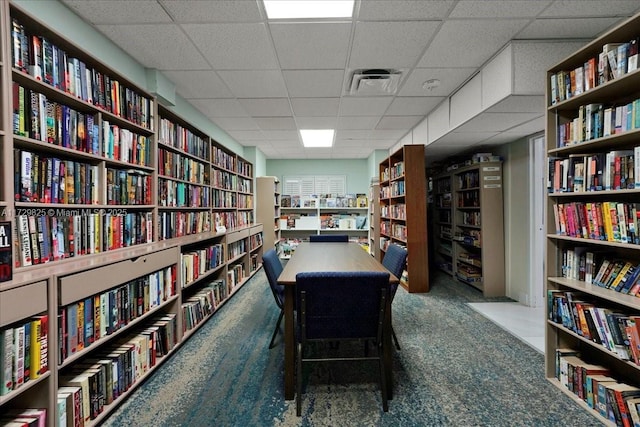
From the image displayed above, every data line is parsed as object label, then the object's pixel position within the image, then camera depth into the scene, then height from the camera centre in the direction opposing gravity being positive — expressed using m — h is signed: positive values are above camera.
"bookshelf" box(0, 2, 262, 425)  1.32 -0.10
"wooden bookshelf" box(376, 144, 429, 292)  4.21 -0.15
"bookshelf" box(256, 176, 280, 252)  6.26 +0.10
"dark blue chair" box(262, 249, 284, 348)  2.41 -0.59
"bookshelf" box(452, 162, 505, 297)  4.08 -0.27
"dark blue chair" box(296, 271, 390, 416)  1.69 -0.61
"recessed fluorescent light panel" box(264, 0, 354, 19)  1.96 +1.41
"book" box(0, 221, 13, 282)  1.19 -0.17
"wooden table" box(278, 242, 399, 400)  1.90 -0.48
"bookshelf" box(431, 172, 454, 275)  5.27 -0.28
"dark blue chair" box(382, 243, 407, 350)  2.40 -0.49
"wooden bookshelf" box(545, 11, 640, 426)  1.65 -0.05
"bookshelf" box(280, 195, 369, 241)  6.99 -0.22
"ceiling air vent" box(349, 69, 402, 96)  2.91 +1.35
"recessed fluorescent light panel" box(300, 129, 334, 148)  5.01 +1.36
